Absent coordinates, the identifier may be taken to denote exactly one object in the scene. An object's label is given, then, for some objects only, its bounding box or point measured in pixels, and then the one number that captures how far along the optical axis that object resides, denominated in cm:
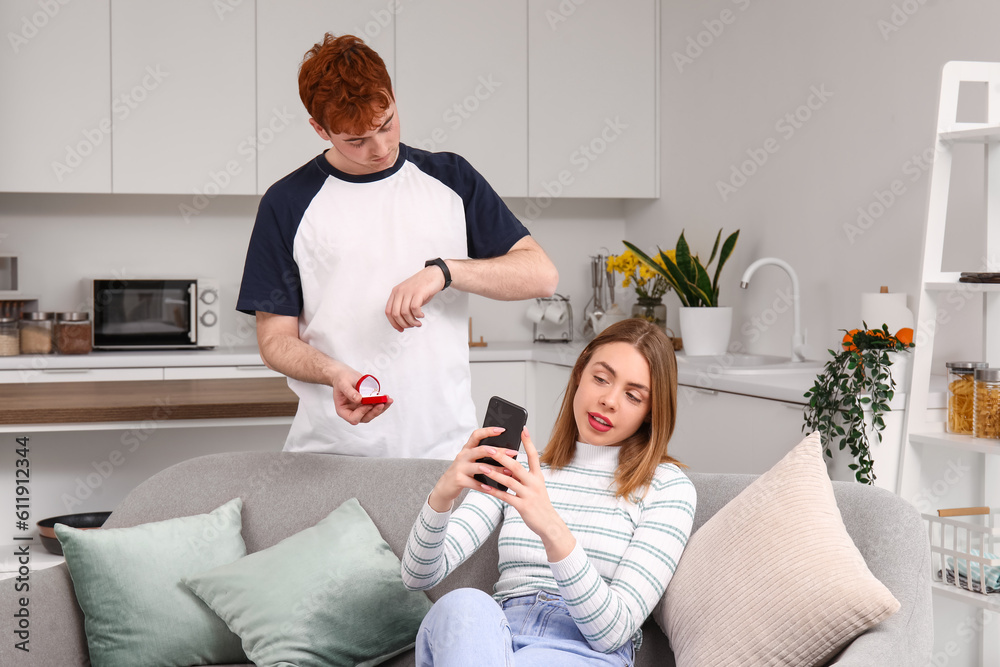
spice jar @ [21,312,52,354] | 366
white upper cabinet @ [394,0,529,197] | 392
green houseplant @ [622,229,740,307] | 340
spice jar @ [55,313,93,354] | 366
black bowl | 269
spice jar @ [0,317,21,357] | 362
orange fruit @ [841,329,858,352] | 228
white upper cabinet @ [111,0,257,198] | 368
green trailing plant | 217
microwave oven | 372
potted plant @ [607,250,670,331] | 383
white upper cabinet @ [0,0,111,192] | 359
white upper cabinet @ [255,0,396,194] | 379
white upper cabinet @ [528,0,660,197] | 406
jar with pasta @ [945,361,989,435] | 210
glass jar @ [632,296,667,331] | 391
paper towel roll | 264
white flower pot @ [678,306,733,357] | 336
